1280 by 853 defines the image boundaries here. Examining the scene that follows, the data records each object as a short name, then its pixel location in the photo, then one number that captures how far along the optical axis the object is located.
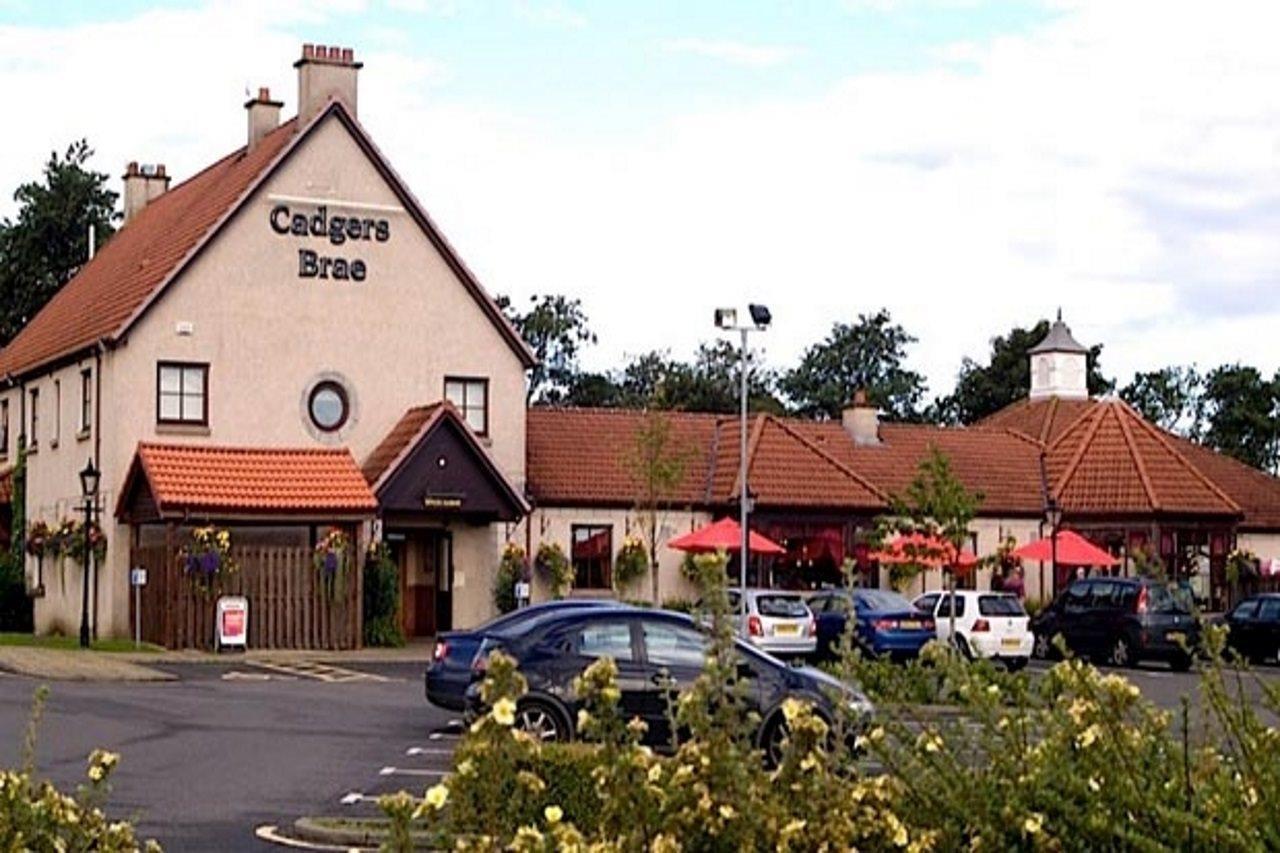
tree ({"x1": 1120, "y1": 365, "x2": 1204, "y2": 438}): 97.88
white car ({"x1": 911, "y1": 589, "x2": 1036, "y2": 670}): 36.38
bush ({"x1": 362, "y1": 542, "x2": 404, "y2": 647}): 40.91
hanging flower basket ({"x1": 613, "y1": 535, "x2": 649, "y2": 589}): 46.72
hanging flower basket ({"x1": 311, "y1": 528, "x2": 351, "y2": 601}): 39.72
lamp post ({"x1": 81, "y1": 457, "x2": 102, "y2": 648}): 39.09
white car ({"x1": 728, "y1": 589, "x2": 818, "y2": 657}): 35.00
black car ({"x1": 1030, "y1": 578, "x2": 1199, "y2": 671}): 37.88
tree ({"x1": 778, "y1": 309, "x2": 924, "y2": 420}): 97.44
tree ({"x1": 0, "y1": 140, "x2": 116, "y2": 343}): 73.38
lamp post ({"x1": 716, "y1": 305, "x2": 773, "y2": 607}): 38.69
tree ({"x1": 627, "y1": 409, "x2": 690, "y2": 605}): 45.44
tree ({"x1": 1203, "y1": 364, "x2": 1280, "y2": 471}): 91.12
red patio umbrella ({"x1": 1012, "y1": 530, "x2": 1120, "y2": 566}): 45.44
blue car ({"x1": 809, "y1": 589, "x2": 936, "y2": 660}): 35.09
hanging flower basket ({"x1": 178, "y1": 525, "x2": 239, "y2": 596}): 38.66
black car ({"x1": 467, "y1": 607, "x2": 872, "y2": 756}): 19.62
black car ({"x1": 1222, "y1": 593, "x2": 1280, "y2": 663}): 40.50
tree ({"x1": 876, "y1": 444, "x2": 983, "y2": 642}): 32.06
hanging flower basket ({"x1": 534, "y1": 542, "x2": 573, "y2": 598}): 45.69
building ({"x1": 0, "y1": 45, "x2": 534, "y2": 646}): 40.28
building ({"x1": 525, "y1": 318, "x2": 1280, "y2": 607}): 47.47
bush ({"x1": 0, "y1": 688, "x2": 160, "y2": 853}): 6.61
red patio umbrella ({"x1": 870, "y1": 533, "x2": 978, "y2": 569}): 33.56
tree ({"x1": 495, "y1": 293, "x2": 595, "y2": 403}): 84.62
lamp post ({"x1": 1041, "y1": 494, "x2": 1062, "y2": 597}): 51.17
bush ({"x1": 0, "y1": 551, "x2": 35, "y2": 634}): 47.06
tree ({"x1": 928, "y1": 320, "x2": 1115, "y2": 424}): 90.81
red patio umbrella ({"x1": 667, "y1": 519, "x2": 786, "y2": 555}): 43.31
